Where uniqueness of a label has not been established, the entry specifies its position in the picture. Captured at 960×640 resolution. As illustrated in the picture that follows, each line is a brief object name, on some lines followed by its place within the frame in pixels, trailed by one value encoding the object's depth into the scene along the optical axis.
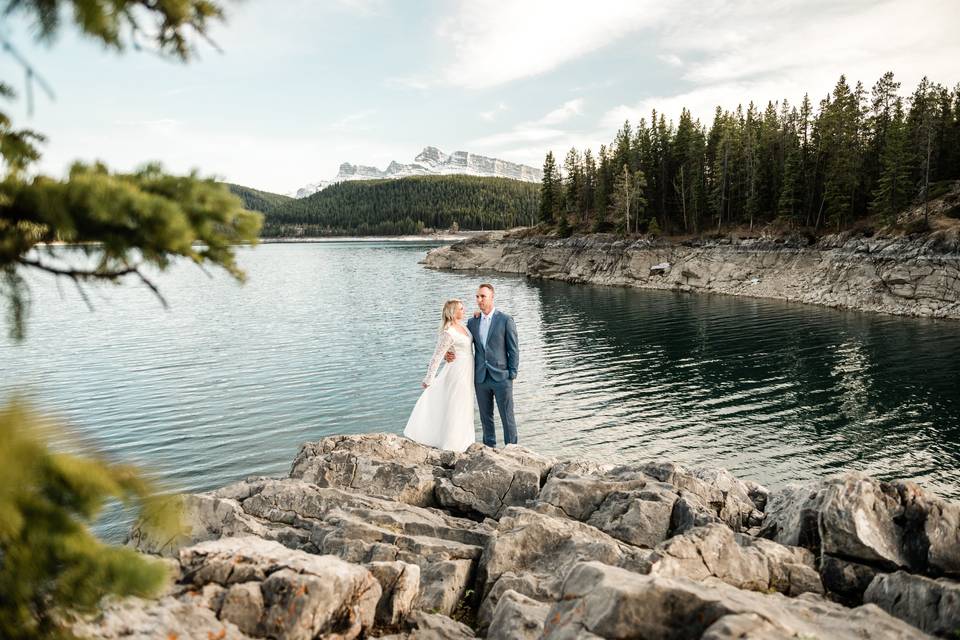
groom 12.38
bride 12.54
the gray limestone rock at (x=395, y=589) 6.18
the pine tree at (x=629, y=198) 85.62
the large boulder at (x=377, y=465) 10.73
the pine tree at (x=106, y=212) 2.83
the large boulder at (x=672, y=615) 4.64
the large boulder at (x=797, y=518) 8.12
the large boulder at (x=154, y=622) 4.05
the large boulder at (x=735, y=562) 6.95
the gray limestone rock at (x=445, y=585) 7.02
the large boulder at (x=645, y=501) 8.73
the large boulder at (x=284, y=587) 5.18
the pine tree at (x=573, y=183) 105.44
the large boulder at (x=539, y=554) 6.98
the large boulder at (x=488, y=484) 10.31
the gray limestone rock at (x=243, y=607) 5.07
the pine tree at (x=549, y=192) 107.56
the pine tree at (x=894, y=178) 55.44
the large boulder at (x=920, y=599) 5.74
